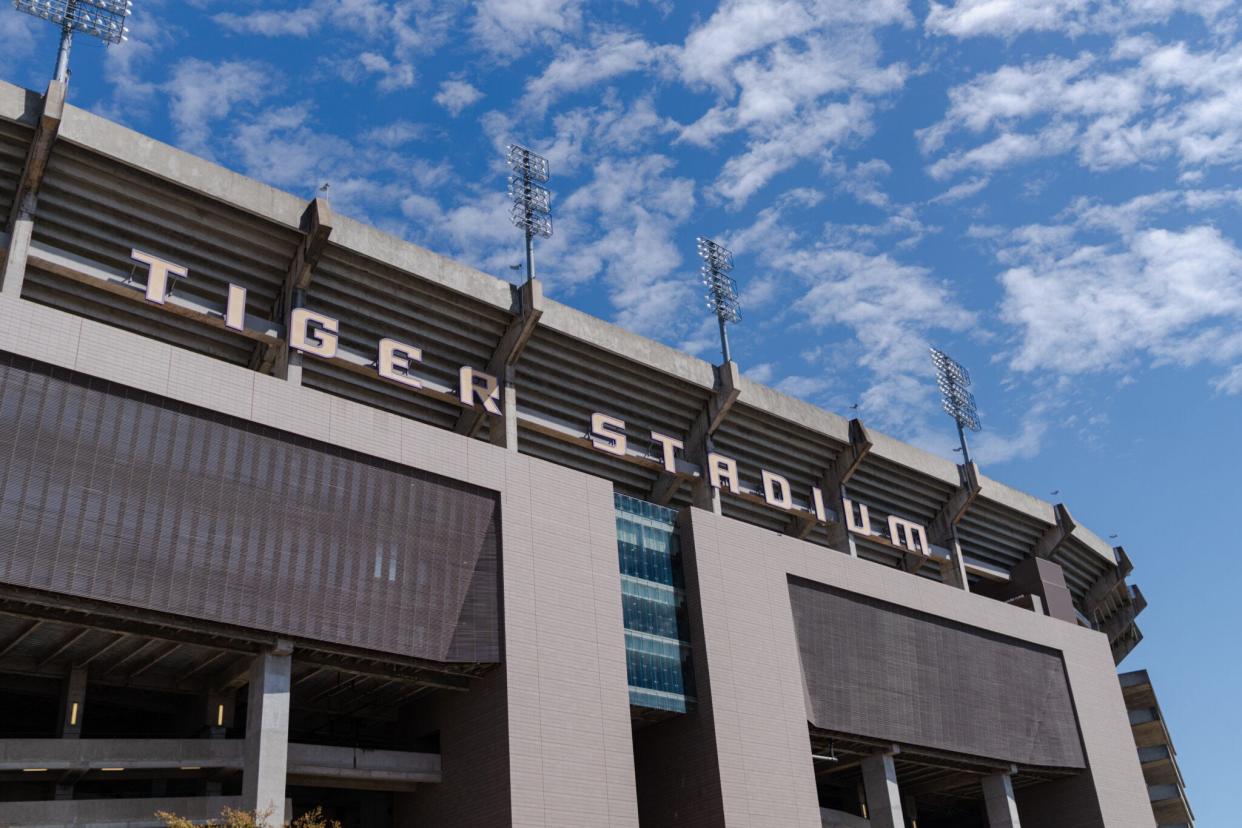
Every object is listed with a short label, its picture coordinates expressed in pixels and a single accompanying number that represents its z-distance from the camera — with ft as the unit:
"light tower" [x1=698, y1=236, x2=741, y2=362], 248.73
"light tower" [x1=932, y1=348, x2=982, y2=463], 304.09
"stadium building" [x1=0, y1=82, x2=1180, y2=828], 146.72
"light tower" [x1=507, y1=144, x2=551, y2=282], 214.28
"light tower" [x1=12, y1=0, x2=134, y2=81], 166.61
